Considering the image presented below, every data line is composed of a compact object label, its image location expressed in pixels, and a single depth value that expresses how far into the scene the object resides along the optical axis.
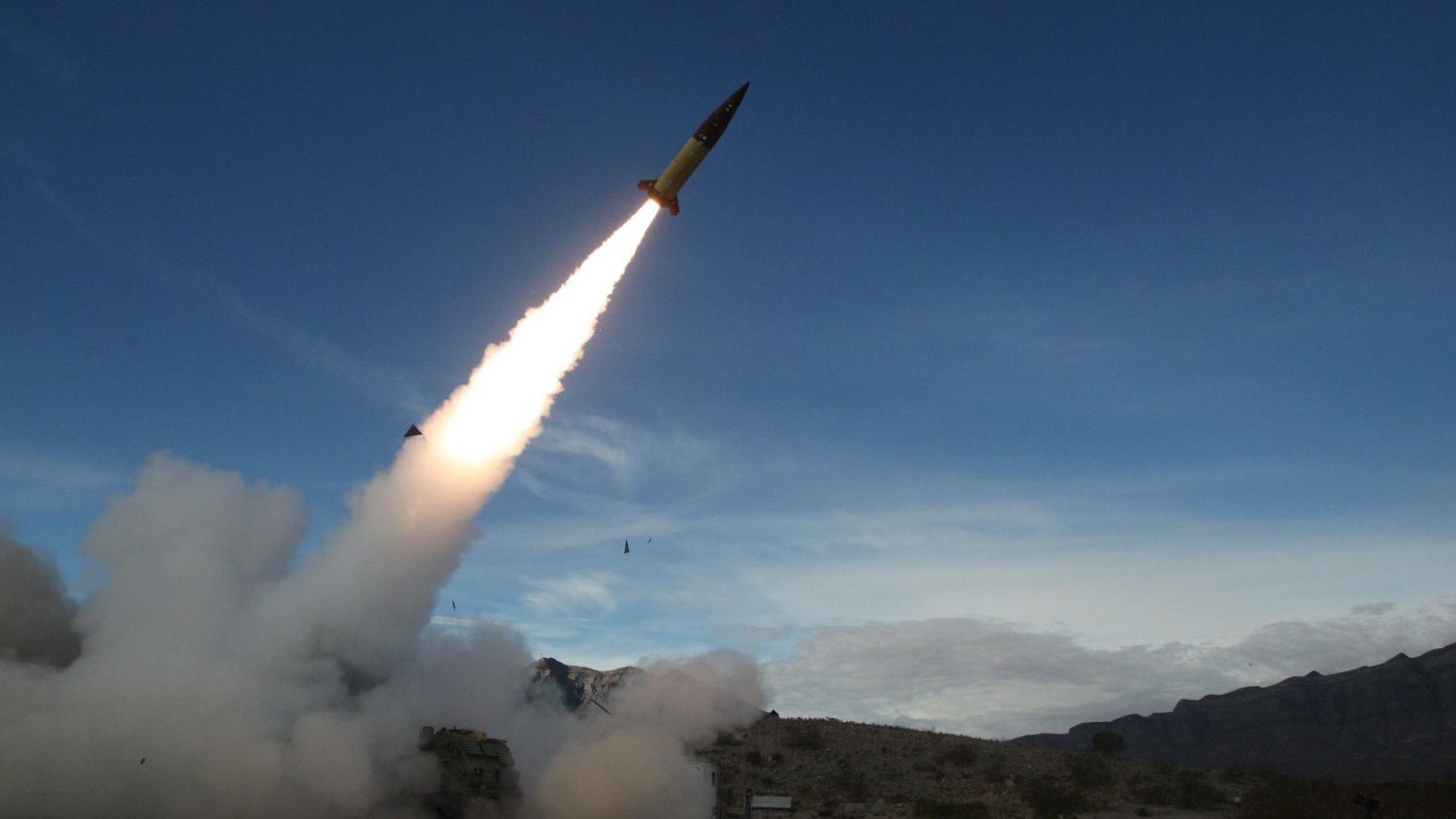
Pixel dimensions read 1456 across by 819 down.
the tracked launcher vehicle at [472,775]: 23.53
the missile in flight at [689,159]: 23.27
